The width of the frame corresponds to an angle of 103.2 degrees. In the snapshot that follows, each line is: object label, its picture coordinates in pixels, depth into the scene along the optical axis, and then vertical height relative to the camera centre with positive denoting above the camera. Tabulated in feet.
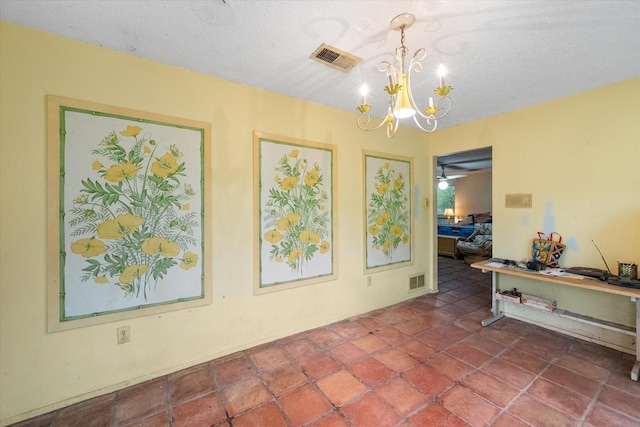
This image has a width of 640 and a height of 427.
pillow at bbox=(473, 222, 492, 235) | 20.88 -1.37
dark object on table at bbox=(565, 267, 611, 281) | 7.59 -1.86
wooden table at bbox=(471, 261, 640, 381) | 6.57 -2.08
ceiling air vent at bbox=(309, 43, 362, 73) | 6.13 +3.94
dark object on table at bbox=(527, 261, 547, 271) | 8.61 -1.82
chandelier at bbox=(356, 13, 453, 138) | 4.50 +2.24
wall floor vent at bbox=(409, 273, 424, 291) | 12.10 -3.36
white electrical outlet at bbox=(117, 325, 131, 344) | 6.22 -3.01
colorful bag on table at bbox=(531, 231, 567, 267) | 8.90 -1.31
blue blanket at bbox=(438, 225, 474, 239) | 22.29 -1.64
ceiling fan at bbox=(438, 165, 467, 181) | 25.72 +3.99
